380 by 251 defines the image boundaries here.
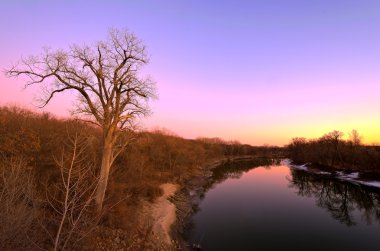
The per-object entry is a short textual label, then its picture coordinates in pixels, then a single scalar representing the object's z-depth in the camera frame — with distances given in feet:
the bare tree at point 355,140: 237.12
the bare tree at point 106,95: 51.13
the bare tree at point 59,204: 36.14
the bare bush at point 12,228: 22.22
